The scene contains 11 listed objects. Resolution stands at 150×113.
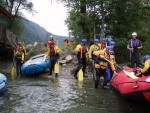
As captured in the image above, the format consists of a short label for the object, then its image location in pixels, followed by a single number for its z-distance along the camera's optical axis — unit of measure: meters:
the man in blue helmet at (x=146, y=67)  4.73
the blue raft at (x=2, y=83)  5.31
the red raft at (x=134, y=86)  4.37
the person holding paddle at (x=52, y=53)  7.99
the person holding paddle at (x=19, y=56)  8.66
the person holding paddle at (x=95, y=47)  6.62
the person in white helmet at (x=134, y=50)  7.18
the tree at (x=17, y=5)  19.64
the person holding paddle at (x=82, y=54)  7.65
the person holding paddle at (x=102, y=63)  5.96
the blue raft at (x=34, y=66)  8.37
